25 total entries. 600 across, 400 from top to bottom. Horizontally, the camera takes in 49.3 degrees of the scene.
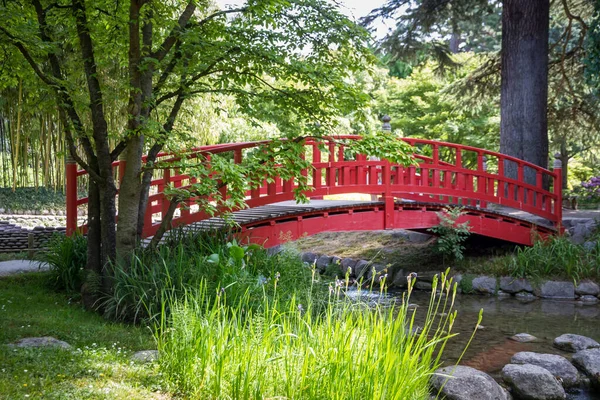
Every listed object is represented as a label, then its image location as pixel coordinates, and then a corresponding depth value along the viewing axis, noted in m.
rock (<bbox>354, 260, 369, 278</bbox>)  11.95
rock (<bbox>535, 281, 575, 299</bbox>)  10.38
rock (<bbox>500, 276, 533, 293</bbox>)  10.55
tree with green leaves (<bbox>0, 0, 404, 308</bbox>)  6.31
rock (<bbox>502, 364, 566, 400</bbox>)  5.67
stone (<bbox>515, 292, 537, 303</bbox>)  10.28
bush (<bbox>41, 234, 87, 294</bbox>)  7.12
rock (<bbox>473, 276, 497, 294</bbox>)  10.70
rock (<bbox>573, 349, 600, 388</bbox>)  6.18
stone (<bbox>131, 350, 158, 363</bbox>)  4.33
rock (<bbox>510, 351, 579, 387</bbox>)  6.11
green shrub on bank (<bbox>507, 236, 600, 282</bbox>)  10.60
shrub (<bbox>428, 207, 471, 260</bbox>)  10.75
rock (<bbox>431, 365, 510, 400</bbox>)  5.11
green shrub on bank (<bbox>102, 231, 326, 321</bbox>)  5.78
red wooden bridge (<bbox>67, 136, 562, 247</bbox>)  8.00
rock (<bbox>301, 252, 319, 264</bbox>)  13.04
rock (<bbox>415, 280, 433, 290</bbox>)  11.20
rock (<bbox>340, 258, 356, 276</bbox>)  12.28
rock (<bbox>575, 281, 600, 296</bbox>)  10.34
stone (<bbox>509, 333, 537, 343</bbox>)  7.61
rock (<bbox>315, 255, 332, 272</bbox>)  12.48
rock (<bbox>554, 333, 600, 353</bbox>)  7.08
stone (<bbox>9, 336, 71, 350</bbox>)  4.59
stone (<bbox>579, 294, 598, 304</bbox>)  10.16
